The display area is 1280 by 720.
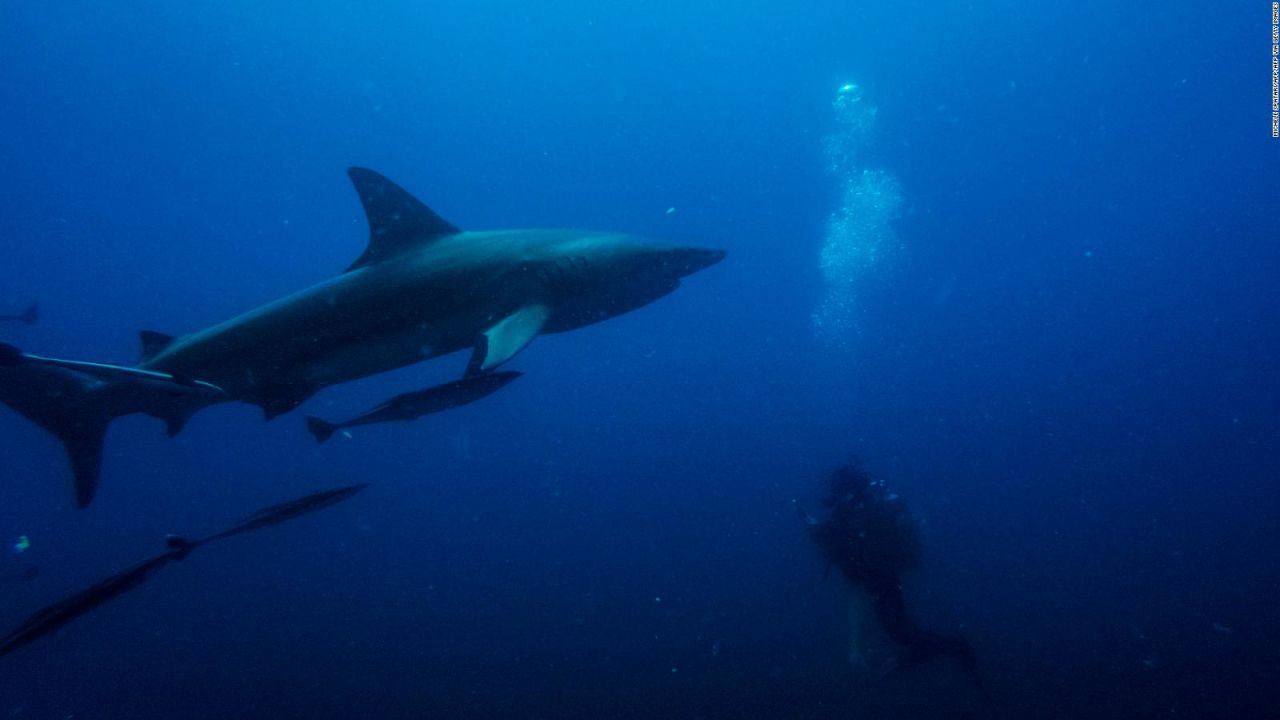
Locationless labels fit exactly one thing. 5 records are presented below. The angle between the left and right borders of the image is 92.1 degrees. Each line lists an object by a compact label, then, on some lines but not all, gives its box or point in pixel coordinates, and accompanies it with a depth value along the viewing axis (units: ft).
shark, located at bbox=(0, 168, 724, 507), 15.67
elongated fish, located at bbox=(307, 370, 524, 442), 12.71
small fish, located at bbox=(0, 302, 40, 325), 50.80
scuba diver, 28.53
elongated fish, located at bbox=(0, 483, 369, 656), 7.19
